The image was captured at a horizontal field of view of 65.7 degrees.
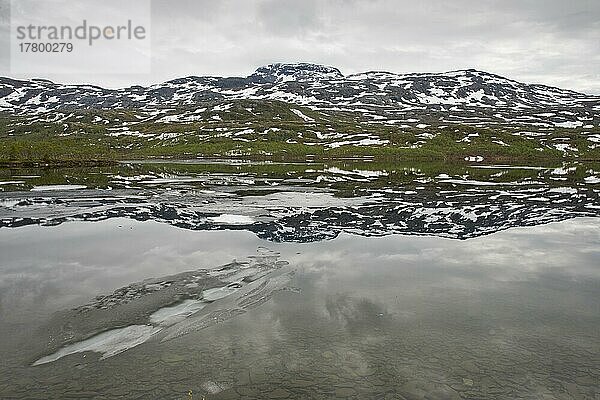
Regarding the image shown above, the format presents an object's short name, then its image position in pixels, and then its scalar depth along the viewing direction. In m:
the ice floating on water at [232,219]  24.78
